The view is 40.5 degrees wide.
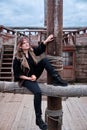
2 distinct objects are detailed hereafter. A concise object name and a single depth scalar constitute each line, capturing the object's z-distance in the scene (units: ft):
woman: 4.22
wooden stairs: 11.77
